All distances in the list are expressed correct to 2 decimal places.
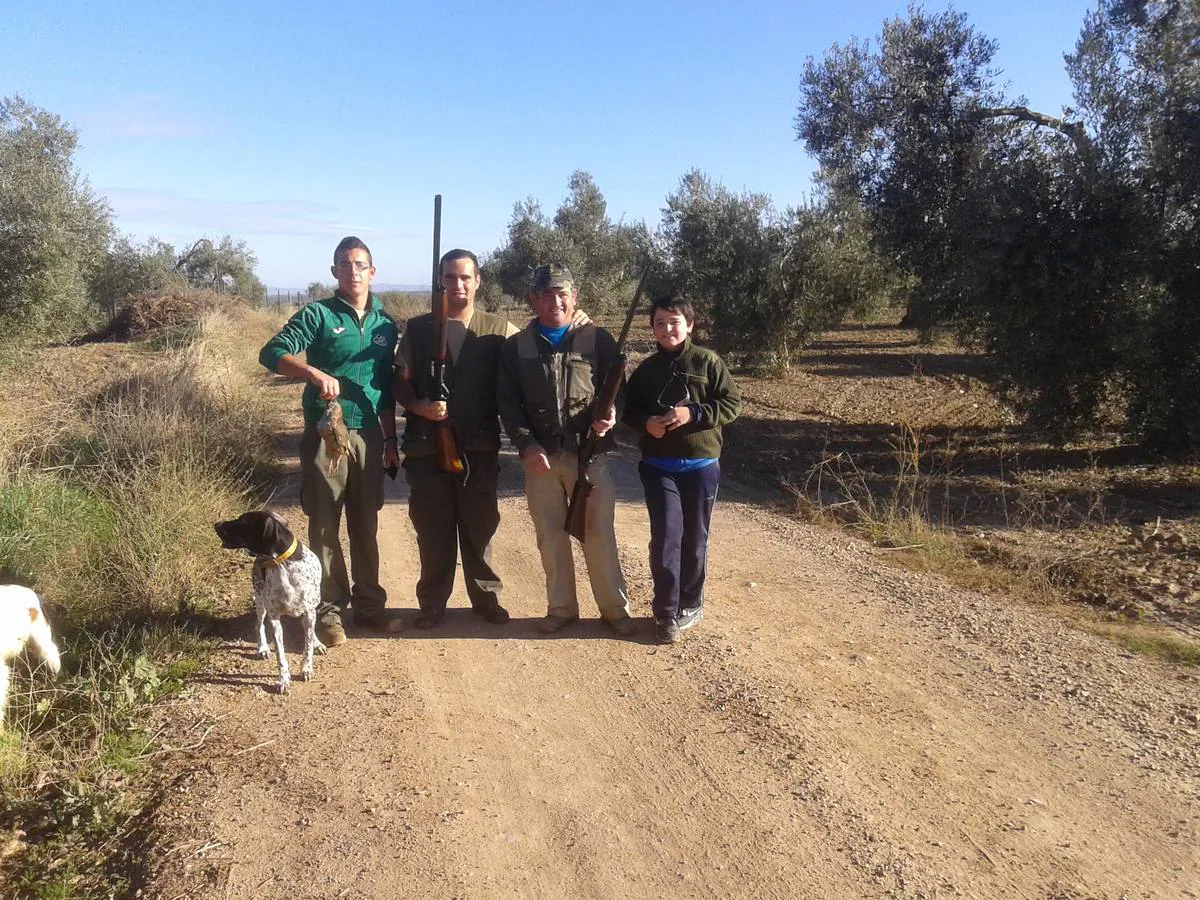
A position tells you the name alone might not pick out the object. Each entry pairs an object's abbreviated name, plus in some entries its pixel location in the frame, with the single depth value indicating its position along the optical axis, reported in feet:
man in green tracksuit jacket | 14.43
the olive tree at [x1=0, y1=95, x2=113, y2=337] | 42.19
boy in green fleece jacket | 14.58
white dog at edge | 12.48
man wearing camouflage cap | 14.53
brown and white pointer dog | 13.42
